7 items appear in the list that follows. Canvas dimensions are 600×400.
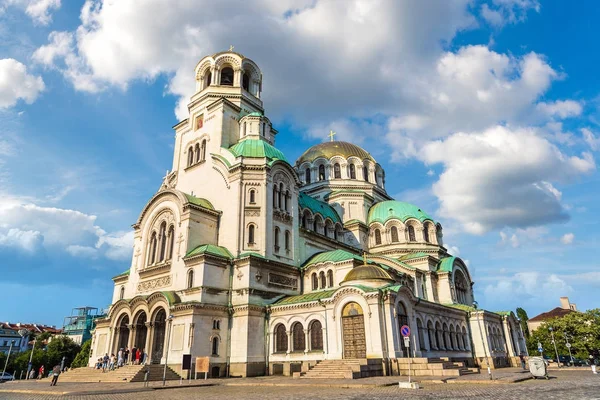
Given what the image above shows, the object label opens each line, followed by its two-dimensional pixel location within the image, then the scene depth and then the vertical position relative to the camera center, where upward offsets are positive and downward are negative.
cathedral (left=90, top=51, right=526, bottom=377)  26.75 +6.40
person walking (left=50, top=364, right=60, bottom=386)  22.57 -0.58
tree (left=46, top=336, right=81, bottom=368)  61.08 +1.80
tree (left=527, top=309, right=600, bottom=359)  48.34 +2.18
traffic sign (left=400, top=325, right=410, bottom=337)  18.14 +0.97
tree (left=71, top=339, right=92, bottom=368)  54.72 +0.67
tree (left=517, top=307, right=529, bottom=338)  73.24 +6.30
